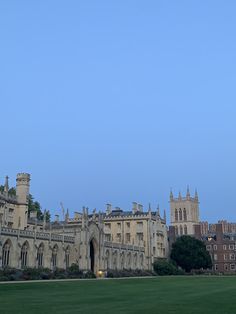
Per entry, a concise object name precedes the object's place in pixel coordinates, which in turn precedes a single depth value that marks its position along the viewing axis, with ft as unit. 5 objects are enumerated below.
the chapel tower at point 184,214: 488.02
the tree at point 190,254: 311.47
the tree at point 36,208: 309.75
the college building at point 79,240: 185.06
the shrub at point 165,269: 281.74
